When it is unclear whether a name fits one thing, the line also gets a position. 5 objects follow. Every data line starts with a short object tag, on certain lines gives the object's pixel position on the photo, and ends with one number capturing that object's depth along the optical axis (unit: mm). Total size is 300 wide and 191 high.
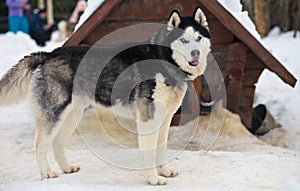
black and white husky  3705
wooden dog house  5406
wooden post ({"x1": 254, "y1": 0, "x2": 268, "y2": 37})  10562
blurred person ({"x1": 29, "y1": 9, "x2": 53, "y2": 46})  15078
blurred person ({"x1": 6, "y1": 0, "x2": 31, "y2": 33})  13070
